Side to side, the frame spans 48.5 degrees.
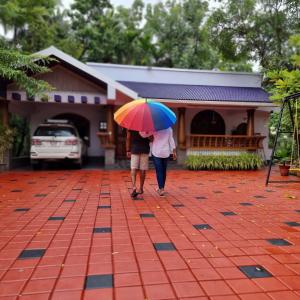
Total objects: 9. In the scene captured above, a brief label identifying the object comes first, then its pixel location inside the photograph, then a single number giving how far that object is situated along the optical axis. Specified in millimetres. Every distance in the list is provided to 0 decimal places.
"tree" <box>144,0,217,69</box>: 25375
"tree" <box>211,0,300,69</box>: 16922
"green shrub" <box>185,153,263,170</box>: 13172
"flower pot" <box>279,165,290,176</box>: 10878
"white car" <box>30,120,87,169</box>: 11398
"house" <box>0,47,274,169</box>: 12445
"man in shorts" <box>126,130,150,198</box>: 6547
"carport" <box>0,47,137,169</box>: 11953
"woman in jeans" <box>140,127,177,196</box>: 6551
